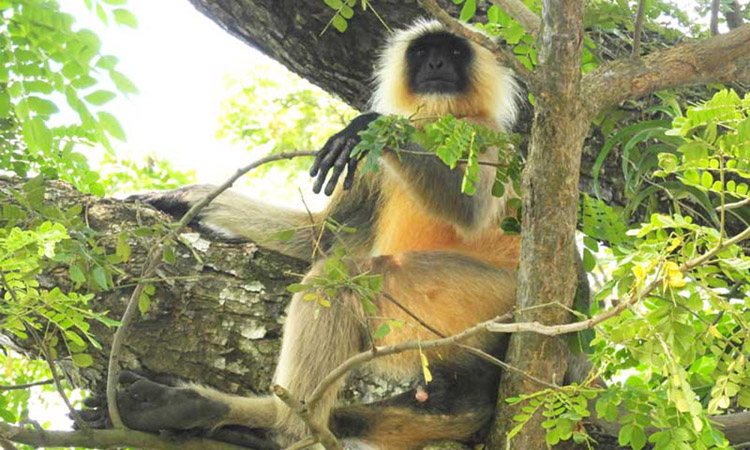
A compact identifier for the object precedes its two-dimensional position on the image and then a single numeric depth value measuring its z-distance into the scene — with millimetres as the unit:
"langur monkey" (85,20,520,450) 3766
